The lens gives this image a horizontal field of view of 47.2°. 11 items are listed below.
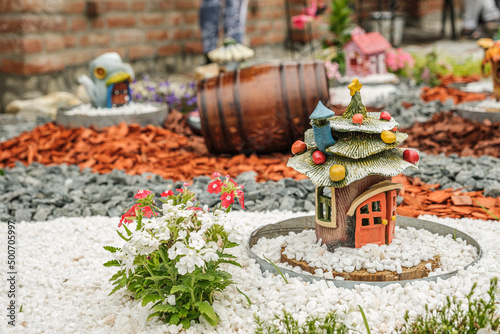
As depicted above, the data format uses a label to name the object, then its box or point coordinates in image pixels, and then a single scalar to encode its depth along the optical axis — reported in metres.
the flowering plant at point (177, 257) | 1.82
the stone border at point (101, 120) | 4.83
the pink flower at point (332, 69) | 6.49
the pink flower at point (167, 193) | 2.03
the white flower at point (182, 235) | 1.87
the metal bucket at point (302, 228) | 2.31
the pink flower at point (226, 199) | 2.00
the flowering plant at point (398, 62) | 7.22
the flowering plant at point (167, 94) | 5.95
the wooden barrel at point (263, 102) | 4.00
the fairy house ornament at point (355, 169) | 2.04
